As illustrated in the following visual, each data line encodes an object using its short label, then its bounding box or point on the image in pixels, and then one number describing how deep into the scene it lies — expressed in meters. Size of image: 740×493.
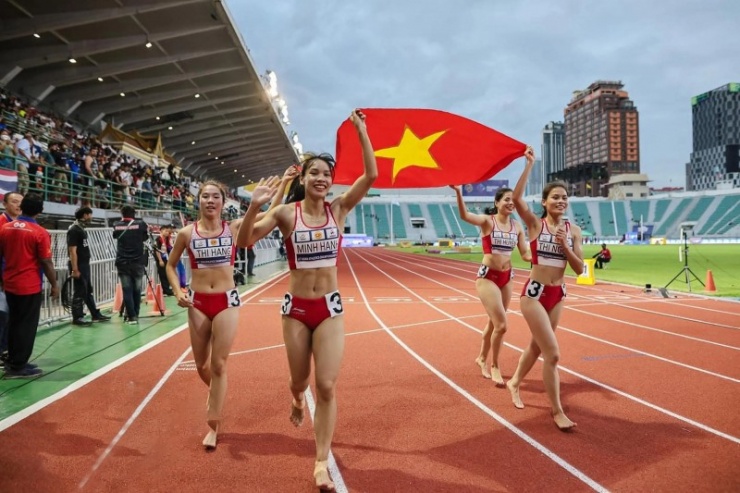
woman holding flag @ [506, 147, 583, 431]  4.49
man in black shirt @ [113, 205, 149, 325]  9.04
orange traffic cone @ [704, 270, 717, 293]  14.45
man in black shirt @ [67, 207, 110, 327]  8.36
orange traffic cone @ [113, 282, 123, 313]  10.94
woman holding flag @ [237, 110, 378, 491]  3.38
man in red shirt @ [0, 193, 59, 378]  5.70
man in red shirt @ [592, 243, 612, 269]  24.33
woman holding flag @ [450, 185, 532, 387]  5.88
